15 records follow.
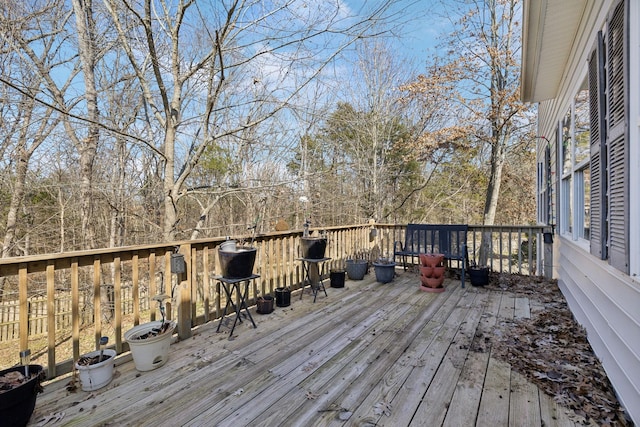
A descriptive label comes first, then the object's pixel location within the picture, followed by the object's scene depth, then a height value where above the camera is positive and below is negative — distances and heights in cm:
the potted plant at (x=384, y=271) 483 -94
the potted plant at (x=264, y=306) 346 -106
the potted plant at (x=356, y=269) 509 -94
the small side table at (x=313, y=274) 402 -90
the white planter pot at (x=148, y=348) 222 -100
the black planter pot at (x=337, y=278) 457 -99
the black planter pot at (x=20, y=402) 151 -97
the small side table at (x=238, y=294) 290 -83
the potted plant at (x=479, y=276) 462 -98
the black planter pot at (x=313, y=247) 397 -44
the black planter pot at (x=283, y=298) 371 -105
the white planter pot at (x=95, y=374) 199 -107
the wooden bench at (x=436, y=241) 492 -49
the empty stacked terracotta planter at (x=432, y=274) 438 -90
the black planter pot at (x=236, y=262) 286 -46
